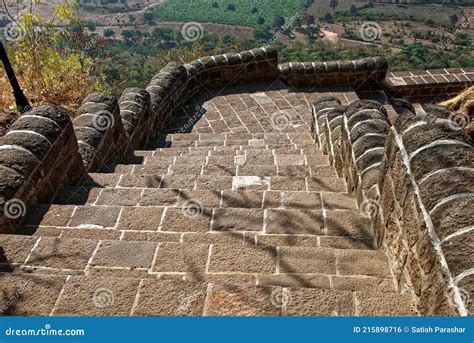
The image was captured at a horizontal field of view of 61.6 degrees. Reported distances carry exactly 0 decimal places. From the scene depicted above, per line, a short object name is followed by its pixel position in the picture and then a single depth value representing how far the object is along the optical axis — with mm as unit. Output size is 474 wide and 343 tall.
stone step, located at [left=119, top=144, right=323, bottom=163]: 5605
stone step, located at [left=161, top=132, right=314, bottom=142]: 7098
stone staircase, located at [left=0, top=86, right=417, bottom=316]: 1972
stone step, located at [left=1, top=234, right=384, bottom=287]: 2463
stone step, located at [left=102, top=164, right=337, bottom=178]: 4512
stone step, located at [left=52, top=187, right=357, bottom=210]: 3473
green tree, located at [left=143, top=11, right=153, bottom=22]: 79862
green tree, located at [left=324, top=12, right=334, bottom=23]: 69438
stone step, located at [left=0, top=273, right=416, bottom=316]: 1917
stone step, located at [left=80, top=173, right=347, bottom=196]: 3988
